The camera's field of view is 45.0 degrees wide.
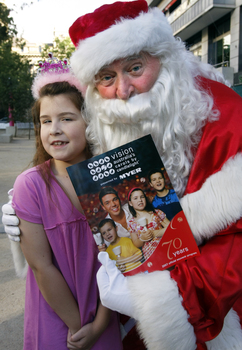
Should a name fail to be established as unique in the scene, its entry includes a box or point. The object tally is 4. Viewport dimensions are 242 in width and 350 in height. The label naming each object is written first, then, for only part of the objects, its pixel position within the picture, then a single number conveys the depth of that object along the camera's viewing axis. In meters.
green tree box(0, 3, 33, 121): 19.25
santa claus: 1.15
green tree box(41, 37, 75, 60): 29.42
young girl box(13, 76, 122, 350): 1.34
